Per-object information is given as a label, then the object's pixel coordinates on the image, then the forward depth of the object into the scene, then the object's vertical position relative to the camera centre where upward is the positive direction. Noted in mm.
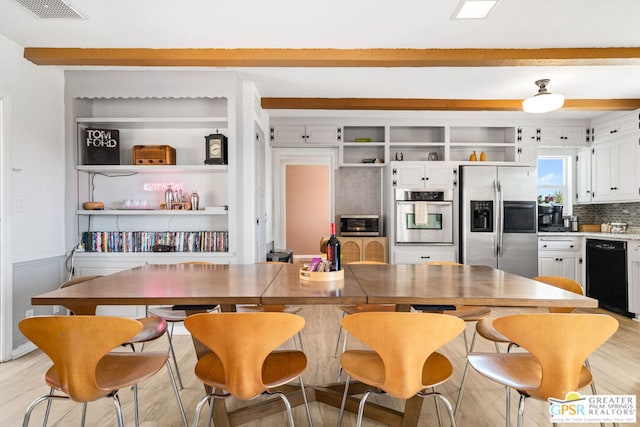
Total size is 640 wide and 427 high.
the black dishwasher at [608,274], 4457 -740
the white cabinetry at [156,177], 4133 +378
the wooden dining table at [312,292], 1753 -384
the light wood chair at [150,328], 2137 -686
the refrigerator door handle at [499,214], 5246 -31
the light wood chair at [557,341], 1481 -490
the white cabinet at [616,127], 4793 +1087
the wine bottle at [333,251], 2344 -234
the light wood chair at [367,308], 2750 -680
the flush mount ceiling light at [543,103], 3869 +1082
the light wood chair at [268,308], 2822 -697
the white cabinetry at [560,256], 5203 -591
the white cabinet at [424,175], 5379 +500
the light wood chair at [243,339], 1487 -483
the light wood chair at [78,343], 1494 -497
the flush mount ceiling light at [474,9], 2629 +1388
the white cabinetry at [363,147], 5844 +967
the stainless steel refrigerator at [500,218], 5246 -84
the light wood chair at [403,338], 1501 -488
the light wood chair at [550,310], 2171 -565
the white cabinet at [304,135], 5590 +1089
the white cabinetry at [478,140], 5848 +1068
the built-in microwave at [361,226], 5555 -197
